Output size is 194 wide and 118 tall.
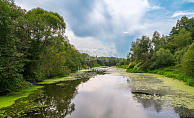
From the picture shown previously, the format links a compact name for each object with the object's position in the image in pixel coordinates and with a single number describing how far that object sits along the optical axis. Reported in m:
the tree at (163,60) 32.91
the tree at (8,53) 9.17
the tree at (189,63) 15.90
